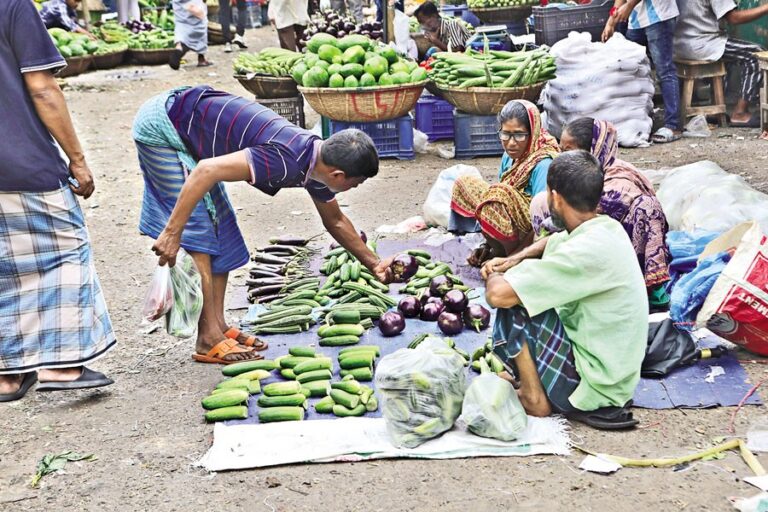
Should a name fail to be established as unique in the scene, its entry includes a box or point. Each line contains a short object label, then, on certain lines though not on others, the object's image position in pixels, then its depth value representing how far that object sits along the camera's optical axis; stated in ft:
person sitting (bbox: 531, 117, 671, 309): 16.69
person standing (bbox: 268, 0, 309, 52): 42.39
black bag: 14.85
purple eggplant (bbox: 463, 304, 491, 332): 16.87
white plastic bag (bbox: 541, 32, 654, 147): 29.53
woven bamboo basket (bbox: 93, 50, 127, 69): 52.70
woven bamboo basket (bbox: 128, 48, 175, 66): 54.90
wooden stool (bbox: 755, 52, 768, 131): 29.86
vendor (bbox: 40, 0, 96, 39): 50.39
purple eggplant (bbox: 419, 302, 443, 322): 17.48
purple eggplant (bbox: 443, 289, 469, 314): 17.10
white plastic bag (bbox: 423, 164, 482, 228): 23.43
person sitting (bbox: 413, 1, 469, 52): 34.68
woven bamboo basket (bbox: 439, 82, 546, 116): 28.86
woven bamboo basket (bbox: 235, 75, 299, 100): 33.27
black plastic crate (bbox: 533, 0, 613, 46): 33.68
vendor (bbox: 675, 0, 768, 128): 30.91
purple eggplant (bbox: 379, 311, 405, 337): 16.75
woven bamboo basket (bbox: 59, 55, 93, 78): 50.08
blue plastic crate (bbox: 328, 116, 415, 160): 30.58
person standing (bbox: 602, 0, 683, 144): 30.58
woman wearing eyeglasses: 18.61
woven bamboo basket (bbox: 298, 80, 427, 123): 28.86
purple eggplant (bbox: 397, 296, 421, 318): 17.66
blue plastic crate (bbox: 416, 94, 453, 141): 32.86
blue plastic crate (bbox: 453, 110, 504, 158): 30.30
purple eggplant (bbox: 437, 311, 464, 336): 16.74
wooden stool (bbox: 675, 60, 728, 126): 32.01
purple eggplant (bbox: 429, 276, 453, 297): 17.94
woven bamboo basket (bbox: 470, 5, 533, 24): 43.73
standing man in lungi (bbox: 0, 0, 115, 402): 14.03
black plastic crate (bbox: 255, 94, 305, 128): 33.73
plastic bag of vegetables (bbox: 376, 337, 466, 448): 12.71
